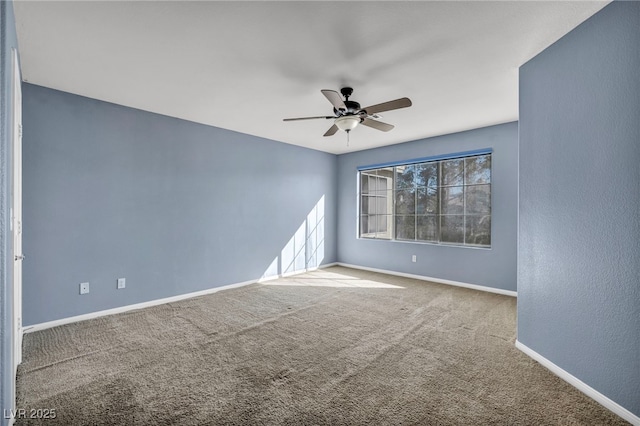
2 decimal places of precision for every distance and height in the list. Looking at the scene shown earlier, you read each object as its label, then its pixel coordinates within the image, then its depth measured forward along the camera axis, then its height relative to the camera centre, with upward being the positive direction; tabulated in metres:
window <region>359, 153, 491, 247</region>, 4.82 +0.22
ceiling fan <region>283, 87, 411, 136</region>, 2.65 +0.98
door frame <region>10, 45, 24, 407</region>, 2.00 +0.09
